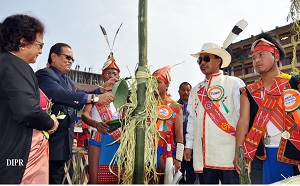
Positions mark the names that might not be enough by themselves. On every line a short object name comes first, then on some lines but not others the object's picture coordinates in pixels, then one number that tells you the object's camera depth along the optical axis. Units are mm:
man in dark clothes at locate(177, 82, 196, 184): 3293
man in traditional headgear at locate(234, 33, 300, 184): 1991
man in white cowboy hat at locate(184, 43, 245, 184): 2239
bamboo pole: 1308
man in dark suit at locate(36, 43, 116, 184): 2005
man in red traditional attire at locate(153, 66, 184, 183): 2537
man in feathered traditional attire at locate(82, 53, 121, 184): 2489
